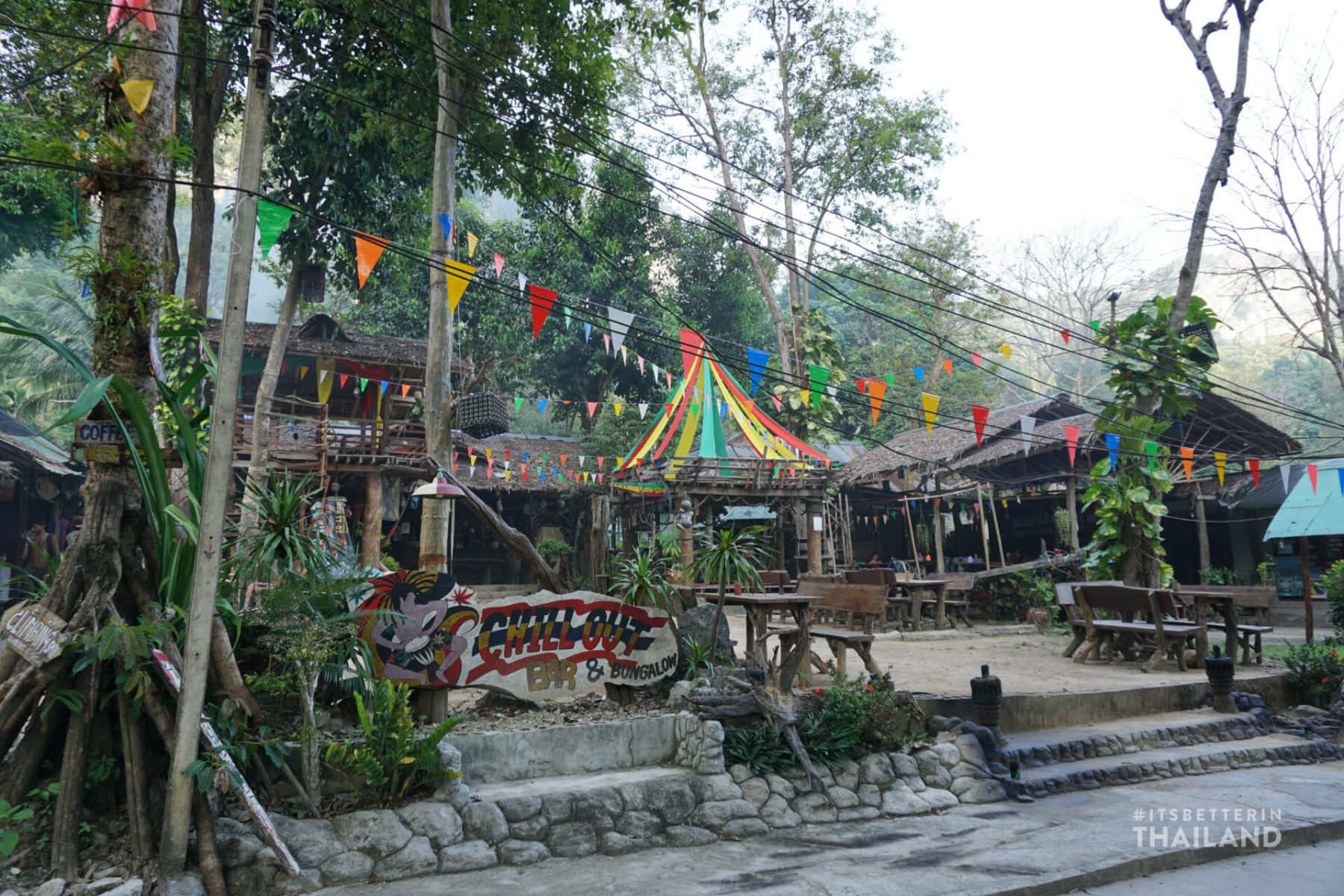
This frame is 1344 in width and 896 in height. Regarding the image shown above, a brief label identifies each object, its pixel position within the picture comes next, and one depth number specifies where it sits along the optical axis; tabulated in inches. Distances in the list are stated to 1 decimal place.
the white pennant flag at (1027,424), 644.7
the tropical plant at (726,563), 308.5
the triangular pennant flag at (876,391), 488.7
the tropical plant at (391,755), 218.4
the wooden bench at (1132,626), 449.7
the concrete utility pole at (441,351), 386.0
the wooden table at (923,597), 652.7
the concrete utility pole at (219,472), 187.0
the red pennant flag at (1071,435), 596.8
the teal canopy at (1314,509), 605.9
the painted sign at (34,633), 192.7
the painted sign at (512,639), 257.8
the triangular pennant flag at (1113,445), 577.0
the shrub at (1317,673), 421.7
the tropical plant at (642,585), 307.0
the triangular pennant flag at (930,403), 479.9
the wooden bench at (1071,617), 509.7
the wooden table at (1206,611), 449.1
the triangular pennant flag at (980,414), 528.4
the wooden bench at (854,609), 352.8
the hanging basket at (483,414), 694.5
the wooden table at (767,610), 299.9
